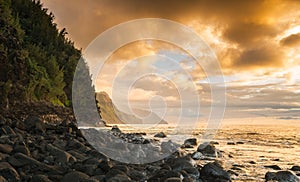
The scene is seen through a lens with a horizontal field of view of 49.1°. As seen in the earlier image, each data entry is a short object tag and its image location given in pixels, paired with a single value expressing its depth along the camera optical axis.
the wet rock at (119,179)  7.49
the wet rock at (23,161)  8.07
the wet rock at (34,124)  14.77
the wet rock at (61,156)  9.27
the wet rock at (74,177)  7.27
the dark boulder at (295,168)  12.91
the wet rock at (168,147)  16.80
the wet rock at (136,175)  8.59
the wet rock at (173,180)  7.92
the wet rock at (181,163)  10.84
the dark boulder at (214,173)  10.09
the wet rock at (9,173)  7.10
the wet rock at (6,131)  12.55
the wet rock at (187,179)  8.33
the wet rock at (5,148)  9.03
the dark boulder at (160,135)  33.78
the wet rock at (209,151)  16.75
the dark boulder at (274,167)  13.30
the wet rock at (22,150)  9.12
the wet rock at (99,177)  7.62
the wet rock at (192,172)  10.23
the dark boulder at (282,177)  10.45
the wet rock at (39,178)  7.01
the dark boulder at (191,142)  24.00
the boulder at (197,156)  15.54
